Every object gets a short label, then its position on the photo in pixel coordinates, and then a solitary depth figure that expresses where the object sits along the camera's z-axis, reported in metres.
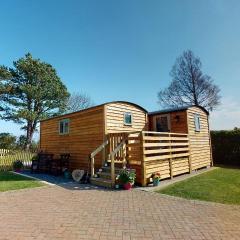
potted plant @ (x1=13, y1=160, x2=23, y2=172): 14.83
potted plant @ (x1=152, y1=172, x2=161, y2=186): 9.02
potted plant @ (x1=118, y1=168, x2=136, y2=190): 8.55
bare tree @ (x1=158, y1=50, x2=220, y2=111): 25.62
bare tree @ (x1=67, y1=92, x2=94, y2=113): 37.36
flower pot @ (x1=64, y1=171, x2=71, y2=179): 11.85
